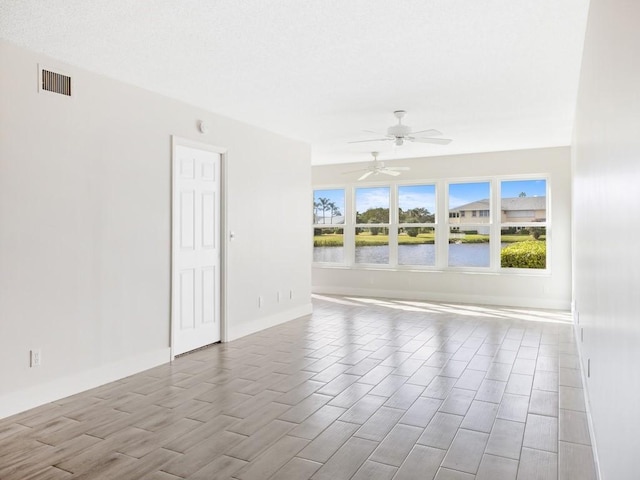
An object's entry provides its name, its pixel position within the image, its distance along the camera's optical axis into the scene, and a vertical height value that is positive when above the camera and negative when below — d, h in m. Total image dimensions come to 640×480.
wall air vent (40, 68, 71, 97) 3.53 +1.23
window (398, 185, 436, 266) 8.69 +0.30
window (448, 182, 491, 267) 8.23 +0.23
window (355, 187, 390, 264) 9.16 +0.31
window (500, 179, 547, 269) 7.81 +0.28
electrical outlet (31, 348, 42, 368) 3.43 -0.86
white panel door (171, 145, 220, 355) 4.83 -0.09
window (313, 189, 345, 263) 9.59 +0.31
